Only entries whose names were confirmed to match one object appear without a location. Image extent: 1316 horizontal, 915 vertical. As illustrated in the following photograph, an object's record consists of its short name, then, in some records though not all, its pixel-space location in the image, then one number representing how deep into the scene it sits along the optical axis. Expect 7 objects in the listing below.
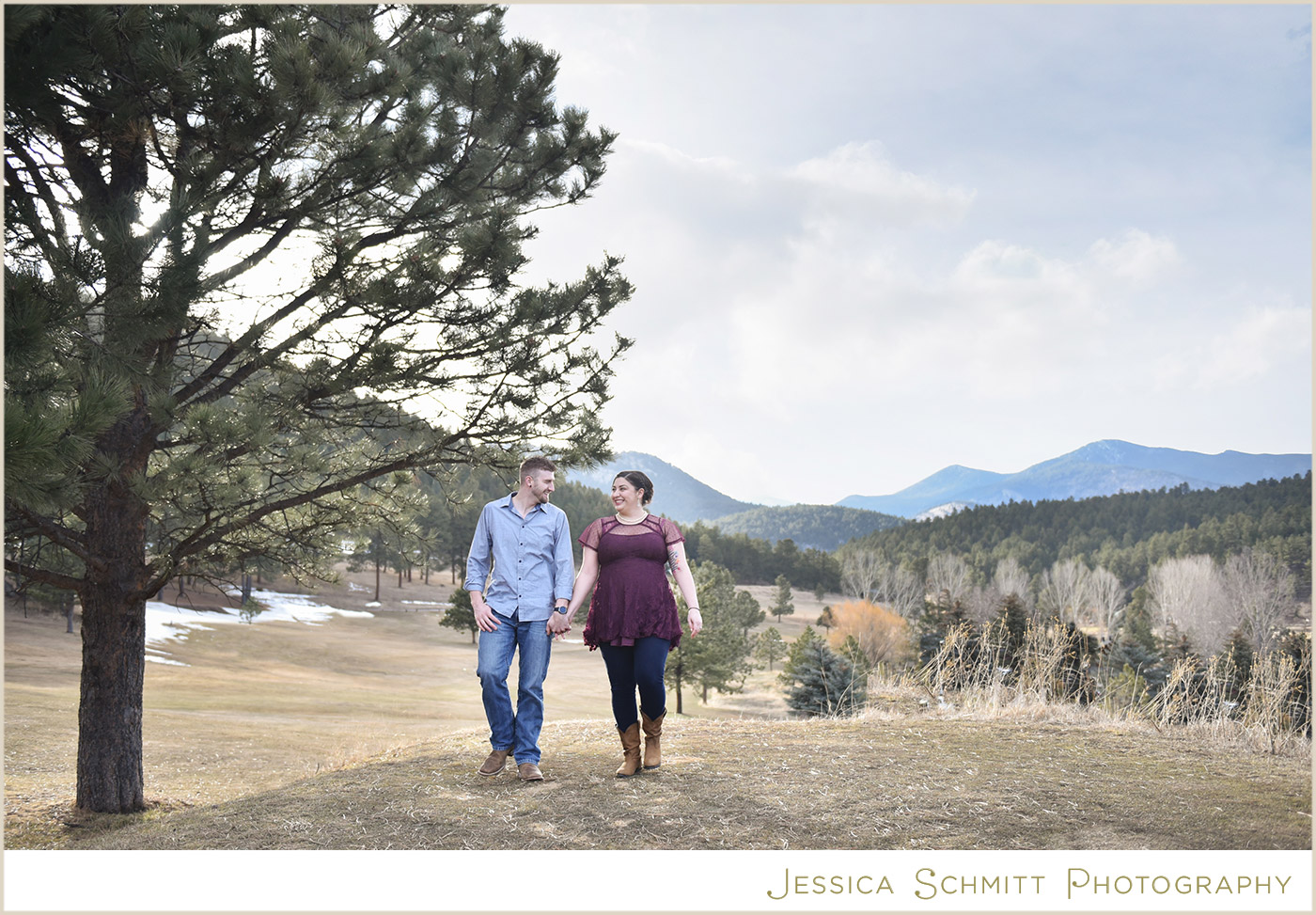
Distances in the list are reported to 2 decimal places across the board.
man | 4.20
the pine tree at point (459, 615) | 34.34
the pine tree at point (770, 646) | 36.62
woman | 4.06
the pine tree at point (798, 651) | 13.61
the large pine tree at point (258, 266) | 4.30
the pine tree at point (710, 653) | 23.56
